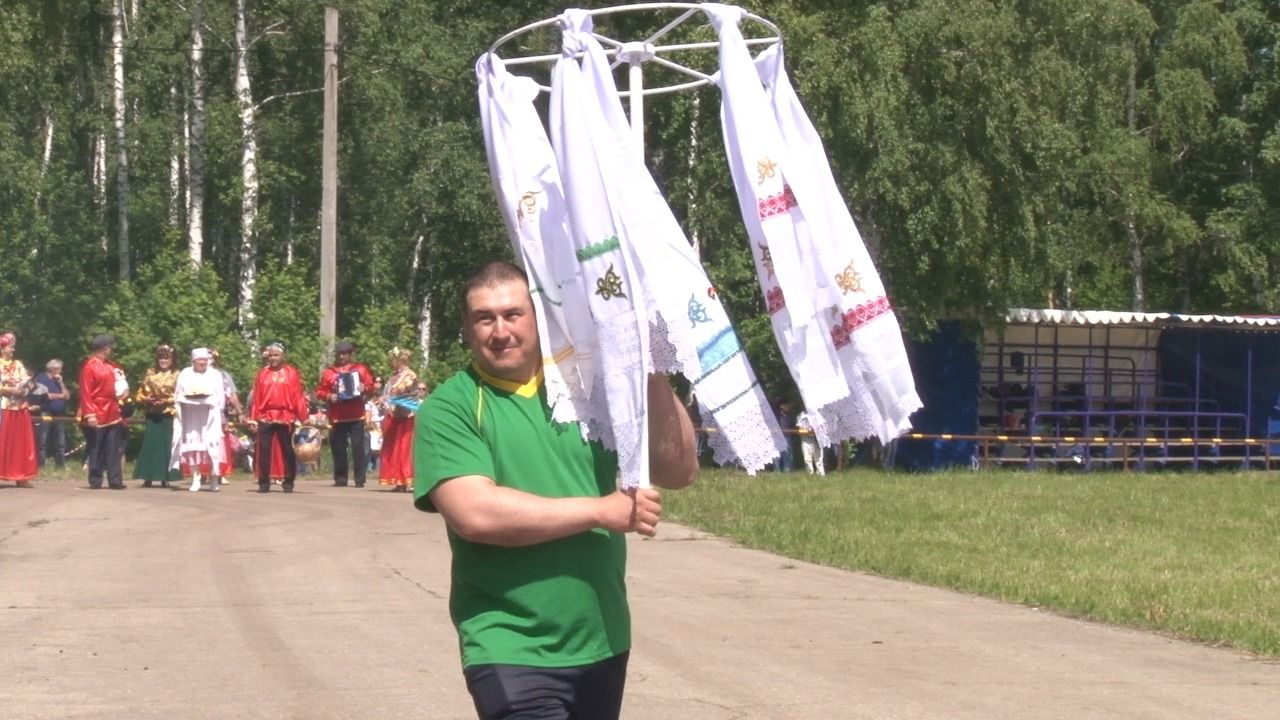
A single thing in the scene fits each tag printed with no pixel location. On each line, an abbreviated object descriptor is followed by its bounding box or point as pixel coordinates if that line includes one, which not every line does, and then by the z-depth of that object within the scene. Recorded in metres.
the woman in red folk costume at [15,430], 22.75
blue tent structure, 33.41
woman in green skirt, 23.58
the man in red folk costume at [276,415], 22.70
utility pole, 31.03
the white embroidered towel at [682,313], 4.72
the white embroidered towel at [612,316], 4.53
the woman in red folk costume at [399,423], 23.11
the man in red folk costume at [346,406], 23.77
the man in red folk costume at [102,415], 22.69
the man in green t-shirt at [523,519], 4.48
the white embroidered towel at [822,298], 5.10
